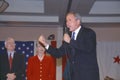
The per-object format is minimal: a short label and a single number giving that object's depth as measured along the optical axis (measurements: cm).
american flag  746
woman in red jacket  412
